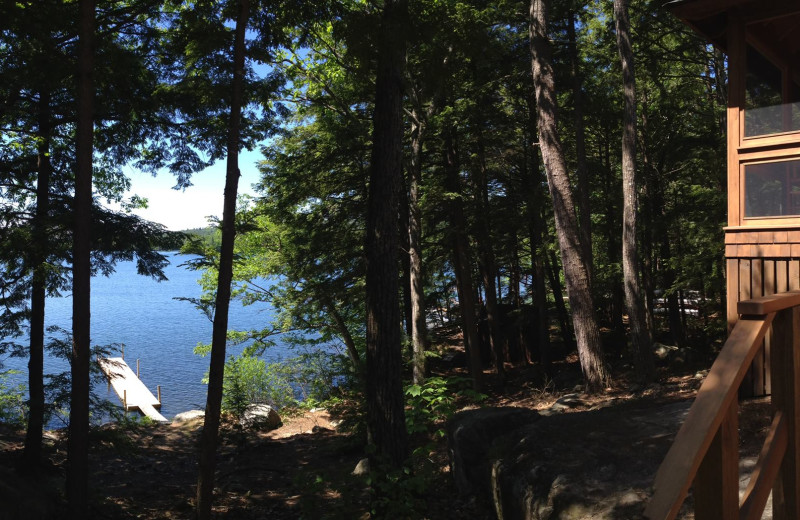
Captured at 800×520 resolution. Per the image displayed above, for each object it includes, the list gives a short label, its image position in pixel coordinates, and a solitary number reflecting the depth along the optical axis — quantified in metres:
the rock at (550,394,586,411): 8.92
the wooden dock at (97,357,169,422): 20.30
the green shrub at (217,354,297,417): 12.98
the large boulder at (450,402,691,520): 4.11
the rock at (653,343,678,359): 12.53
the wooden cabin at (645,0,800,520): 5.32
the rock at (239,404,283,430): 12.90
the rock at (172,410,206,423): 14.56
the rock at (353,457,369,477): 7.68
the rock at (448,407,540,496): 6.34
